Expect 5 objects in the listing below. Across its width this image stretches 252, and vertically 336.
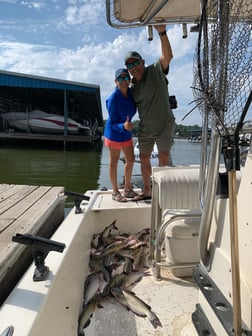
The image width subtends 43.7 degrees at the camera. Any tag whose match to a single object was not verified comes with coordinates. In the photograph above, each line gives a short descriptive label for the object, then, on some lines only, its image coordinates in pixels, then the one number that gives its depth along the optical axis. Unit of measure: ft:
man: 10.12
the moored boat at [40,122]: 82.28
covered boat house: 67.69
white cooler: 7.27
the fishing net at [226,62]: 3.69
